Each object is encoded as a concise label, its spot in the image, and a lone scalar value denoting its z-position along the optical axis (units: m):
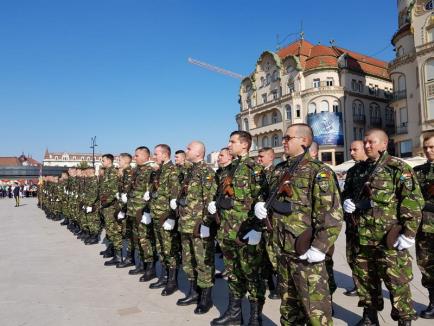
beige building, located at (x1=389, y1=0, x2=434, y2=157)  30.38
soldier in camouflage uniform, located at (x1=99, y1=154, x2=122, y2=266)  7.73
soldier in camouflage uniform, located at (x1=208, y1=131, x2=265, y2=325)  4.14
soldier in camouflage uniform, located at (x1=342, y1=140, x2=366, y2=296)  4.02
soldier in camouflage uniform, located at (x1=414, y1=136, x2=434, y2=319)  4.38
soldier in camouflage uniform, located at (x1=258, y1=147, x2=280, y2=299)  3.58
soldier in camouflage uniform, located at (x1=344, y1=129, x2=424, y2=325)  3.59
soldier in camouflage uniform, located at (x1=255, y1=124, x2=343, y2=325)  3.10
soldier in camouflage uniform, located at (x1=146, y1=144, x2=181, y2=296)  5.65
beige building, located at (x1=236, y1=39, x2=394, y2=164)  40.72
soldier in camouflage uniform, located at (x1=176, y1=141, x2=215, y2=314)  4.84
